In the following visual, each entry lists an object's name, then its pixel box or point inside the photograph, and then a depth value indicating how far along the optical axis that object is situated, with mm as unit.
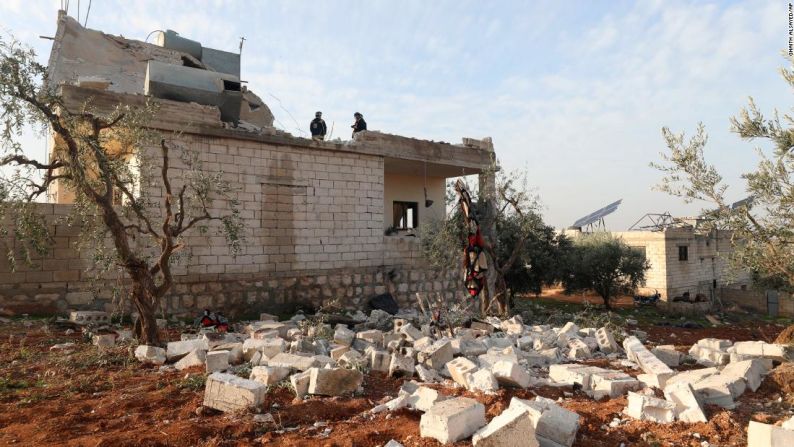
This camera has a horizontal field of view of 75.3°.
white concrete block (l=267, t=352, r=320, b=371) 5734
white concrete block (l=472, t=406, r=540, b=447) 3494
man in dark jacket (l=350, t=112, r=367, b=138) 14883
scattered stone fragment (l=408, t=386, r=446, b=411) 4453
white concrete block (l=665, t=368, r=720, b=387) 5324
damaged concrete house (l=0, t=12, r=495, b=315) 9852
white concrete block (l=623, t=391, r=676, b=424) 4305
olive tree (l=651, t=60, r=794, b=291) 6902
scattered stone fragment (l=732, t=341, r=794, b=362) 6712
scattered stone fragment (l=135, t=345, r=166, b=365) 6566
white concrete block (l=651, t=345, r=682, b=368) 6887
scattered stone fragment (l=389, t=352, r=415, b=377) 6066
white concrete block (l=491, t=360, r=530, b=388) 5230
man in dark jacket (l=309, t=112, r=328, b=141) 13945
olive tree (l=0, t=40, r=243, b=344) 6641
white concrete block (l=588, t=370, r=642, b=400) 5156
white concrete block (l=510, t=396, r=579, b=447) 3744
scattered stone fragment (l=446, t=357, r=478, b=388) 5516
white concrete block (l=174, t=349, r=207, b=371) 6340
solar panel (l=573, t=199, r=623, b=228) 30855
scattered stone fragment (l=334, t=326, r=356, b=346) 7527
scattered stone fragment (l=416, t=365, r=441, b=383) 5926
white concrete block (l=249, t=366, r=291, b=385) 5367
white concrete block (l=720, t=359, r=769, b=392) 5602
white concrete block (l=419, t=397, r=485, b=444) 3727
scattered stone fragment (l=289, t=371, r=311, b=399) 5062
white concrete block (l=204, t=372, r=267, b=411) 4629
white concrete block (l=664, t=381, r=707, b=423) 4289
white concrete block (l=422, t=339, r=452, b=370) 6246
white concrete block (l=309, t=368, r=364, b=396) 5082
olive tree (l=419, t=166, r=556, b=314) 12594
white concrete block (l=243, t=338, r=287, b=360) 6262
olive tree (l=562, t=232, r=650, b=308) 19844
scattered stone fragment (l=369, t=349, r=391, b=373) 6246
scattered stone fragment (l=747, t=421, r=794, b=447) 3303
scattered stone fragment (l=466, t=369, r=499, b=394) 5191
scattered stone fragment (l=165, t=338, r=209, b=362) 6660
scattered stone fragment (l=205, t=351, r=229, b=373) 5898
